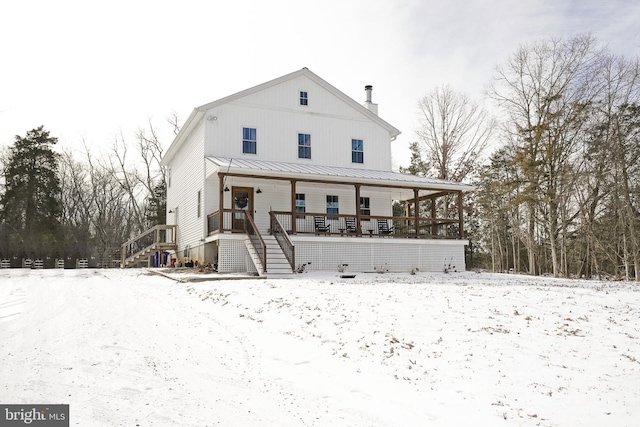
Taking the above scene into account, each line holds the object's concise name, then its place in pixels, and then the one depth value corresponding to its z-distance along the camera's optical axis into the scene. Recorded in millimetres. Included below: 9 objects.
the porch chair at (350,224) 22312
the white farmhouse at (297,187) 19203
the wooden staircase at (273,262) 16438
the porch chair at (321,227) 20805
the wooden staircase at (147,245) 25219
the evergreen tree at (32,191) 39000
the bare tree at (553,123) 26500
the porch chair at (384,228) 22691
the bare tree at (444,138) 34844
